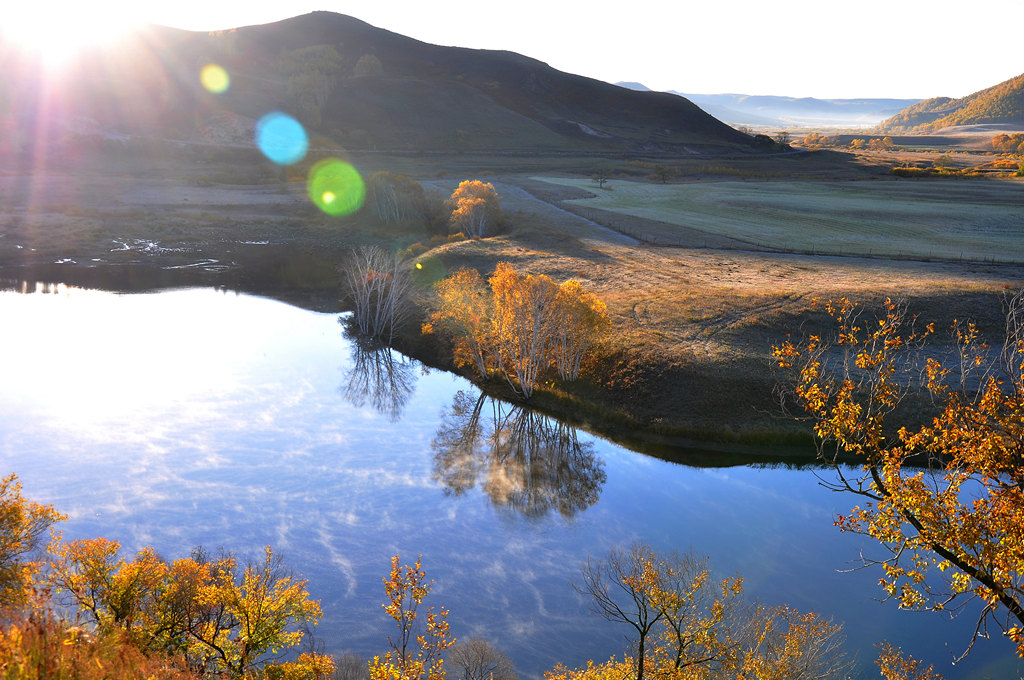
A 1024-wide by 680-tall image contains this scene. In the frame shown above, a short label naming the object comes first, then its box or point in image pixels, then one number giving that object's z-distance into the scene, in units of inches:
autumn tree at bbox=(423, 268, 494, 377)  2384.4
